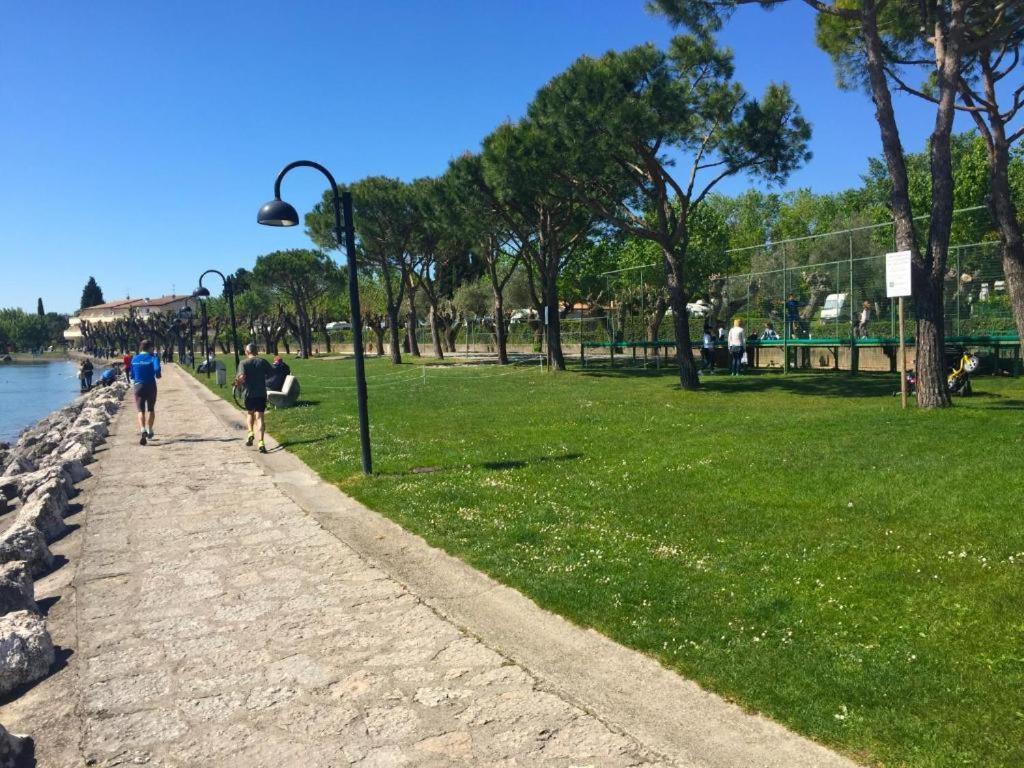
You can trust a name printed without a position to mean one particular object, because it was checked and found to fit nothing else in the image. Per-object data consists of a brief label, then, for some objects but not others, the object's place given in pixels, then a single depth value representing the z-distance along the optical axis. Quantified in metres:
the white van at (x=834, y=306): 21.50
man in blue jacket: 13.52
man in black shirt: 12.07
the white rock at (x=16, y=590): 4.96
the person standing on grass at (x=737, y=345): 22.16
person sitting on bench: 18.69
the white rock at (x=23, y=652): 4.07
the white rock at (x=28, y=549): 6.05
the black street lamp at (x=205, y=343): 35.50
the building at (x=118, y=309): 131.38
